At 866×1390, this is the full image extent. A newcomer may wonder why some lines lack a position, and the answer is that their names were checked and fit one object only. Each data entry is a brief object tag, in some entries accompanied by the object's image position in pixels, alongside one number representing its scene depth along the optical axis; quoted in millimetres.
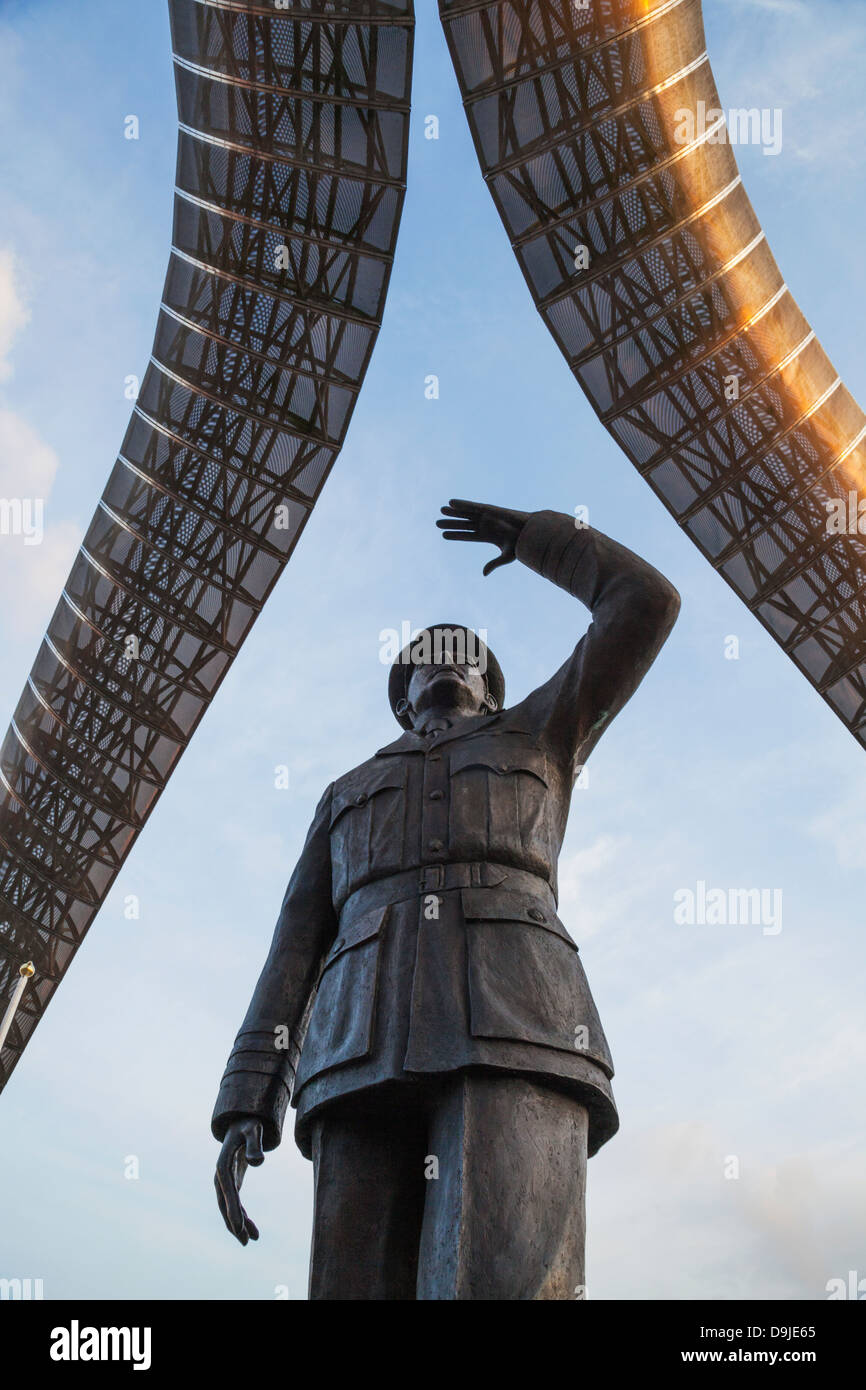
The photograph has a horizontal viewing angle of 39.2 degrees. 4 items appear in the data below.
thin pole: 14822
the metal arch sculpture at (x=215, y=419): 16172
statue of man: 3756
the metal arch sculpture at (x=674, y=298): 15734
